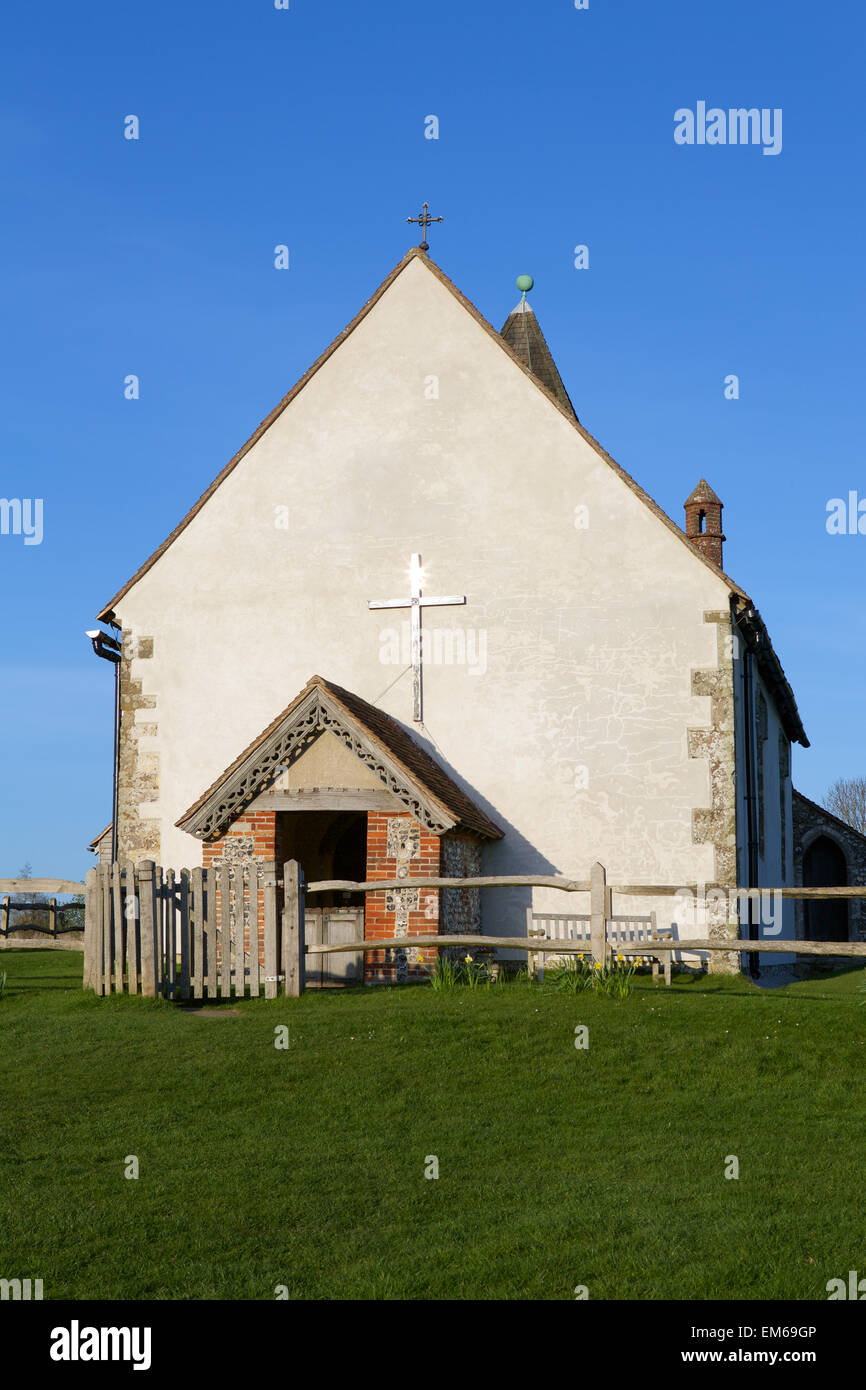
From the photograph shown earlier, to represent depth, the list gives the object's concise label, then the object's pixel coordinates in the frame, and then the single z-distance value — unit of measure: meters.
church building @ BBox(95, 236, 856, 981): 19.41
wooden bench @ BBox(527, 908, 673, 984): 18.52
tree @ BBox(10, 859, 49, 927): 33.84
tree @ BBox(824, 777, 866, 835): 75.12
